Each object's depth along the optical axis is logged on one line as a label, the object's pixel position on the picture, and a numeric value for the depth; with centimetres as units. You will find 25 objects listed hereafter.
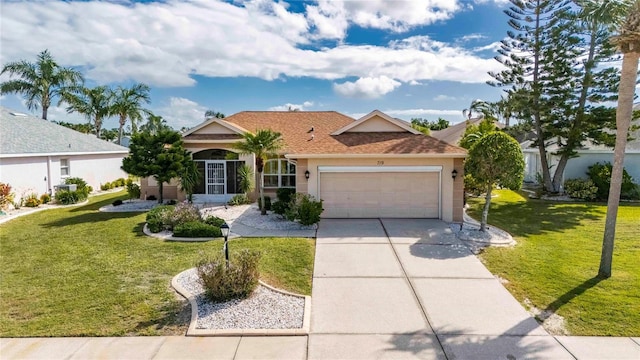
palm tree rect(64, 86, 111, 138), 3625
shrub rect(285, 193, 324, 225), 1389
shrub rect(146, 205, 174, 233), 1340
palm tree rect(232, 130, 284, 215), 1594
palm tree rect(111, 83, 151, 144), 3681
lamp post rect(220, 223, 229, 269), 773
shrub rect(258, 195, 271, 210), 1711
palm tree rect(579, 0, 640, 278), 840
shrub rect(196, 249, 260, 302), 752
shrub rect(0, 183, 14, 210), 1689
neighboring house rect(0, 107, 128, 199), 1864
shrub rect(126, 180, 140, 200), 2035
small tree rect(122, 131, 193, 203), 1772
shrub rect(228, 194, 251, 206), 1899
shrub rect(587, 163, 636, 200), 2125
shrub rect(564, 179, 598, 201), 2167
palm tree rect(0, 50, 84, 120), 3164
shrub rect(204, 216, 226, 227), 1339
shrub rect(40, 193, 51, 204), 1980
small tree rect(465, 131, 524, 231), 1242
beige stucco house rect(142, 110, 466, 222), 1518
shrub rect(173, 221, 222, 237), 1249
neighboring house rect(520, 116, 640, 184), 2309
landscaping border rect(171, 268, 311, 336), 641
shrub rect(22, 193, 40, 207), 1892
